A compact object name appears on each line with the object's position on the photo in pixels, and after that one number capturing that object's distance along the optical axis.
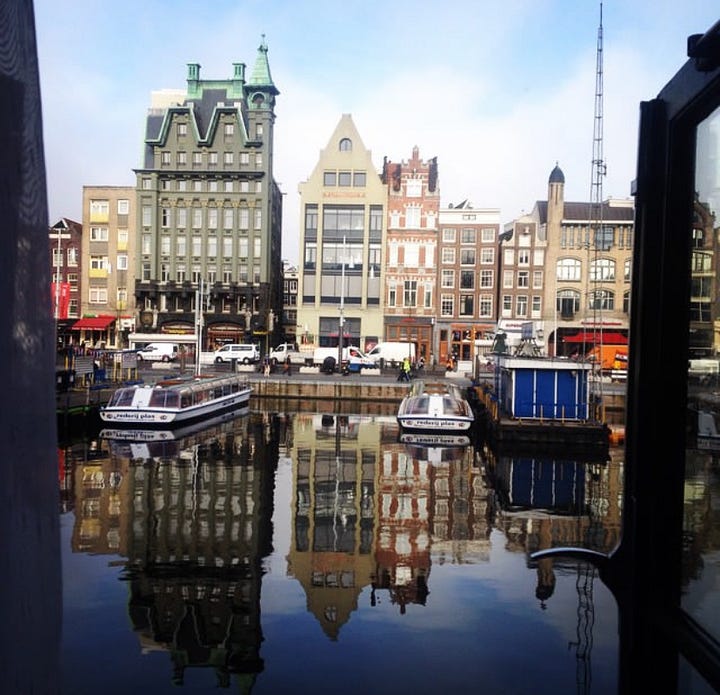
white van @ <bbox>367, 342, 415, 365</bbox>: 58.06
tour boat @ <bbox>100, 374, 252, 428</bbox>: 30.23
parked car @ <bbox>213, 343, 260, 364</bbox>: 56.81
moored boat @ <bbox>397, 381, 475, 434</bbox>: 30.36
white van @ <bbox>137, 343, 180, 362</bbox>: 58.47
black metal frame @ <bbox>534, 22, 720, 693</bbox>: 2.43
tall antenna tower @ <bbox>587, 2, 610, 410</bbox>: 38.38
